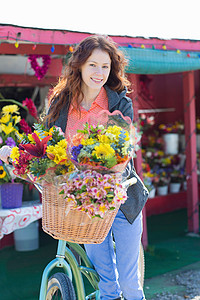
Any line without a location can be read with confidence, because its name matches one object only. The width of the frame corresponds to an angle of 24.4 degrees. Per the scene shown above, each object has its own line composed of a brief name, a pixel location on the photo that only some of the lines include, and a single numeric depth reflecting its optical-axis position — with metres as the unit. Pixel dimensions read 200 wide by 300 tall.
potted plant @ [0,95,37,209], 4.30
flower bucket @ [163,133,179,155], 7.79
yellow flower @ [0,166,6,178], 4.30
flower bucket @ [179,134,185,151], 8.10
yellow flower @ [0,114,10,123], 4.48
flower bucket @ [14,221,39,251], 5.59
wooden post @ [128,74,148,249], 5.36
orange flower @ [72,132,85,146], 2.10
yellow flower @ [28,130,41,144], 2.22
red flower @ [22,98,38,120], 4.92
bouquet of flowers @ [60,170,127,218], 2.03
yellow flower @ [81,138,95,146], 2.05
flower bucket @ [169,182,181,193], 7.88
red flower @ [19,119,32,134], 4.50
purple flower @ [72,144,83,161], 2.07
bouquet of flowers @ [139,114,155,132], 7.35
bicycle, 2.48
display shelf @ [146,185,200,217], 7.61
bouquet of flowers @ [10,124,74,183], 2.08
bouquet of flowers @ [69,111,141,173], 2.03
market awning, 4.94
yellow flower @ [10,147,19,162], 2.27
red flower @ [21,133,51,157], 2.13
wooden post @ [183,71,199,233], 6.25
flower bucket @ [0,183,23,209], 4.30
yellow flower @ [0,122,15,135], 4.43
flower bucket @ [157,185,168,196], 7.67
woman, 2.58
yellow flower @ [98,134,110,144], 2.05
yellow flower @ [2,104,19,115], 4.50
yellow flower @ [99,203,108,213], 2.05
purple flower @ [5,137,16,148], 4.36
